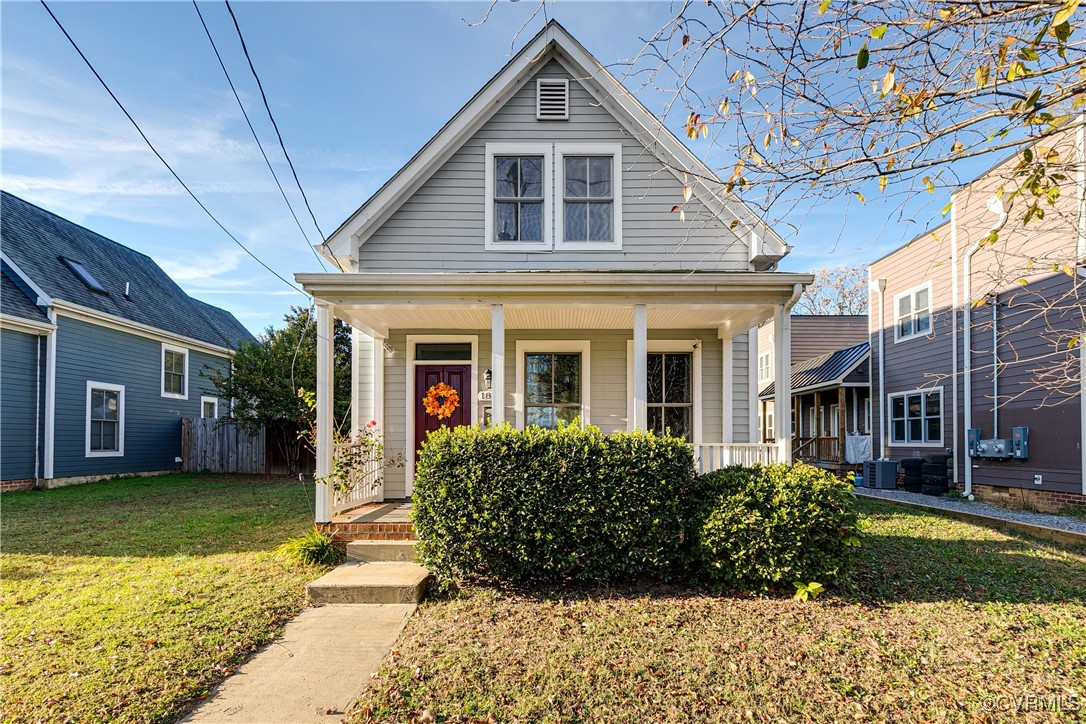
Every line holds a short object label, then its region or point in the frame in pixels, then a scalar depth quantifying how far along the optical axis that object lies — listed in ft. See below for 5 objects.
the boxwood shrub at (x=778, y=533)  15.37
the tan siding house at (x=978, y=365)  29.89
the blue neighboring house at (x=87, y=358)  36.60
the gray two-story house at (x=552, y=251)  23.75
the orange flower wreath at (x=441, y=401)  24.95
